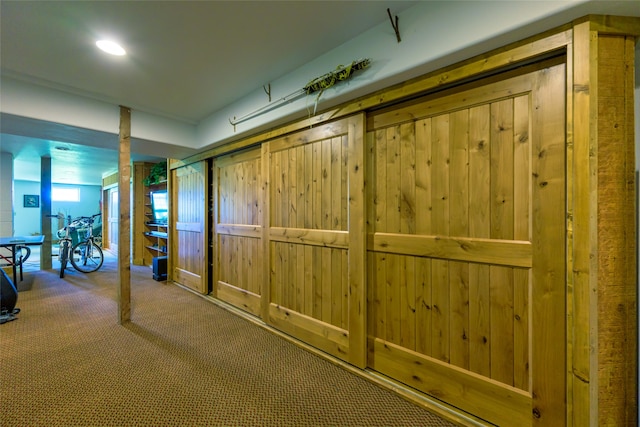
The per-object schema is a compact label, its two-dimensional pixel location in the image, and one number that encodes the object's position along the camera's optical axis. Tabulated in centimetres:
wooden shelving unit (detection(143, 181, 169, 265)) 613
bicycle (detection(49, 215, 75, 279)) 499
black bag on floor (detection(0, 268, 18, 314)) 294
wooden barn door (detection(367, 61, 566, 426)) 133
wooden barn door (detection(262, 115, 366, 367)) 206
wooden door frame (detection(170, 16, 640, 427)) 118
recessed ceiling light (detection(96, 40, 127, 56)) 189
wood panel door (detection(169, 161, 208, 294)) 391
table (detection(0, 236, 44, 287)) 378
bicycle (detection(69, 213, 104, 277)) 568
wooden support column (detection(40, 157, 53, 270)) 554
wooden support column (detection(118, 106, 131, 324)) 290
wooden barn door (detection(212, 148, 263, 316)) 310
